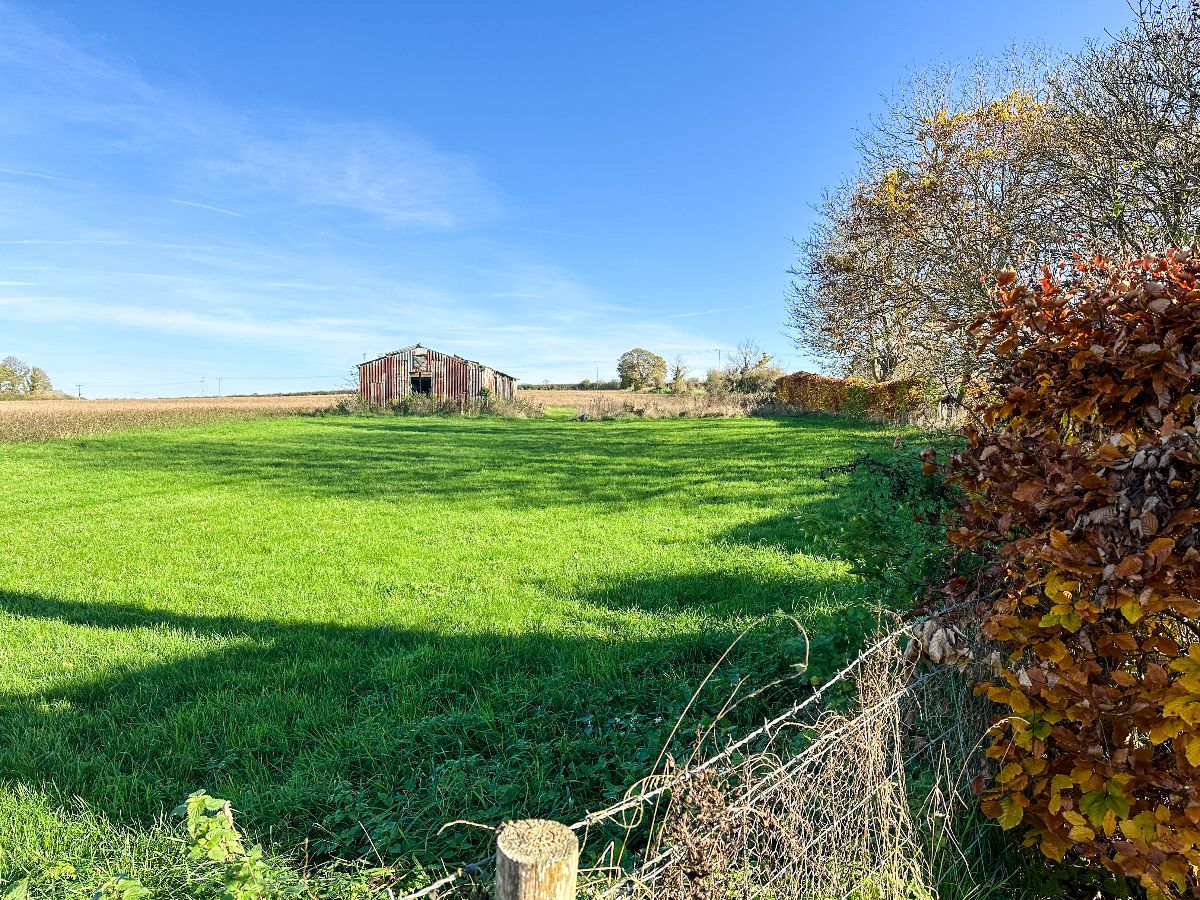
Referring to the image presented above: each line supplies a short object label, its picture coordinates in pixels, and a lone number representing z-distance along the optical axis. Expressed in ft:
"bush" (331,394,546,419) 116.88
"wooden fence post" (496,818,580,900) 4.21
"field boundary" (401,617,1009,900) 5.94
